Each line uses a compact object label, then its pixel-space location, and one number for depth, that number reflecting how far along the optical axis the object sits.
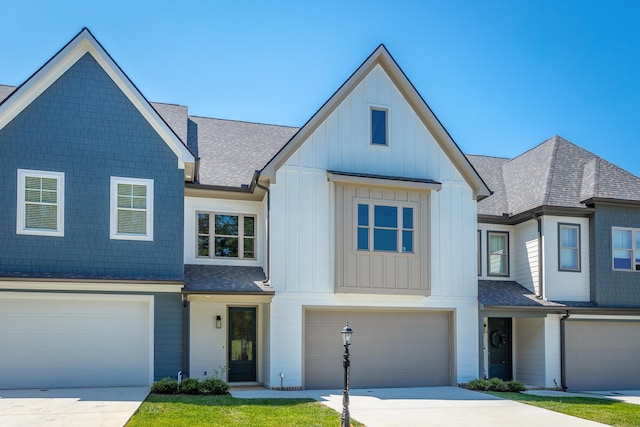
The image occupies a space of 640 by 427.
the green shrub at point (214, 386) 14.74
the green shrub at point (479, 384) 17.25
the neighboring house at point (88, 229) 15.17
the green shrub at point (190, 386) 14.48
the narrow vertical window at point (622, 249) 19.92
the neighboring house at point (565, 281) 19.14
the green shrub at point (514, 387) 17.28
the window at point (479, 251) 20.28
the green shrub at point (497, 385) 17.20
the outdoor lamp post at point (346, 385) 11.12
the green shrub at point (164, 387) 14.38
